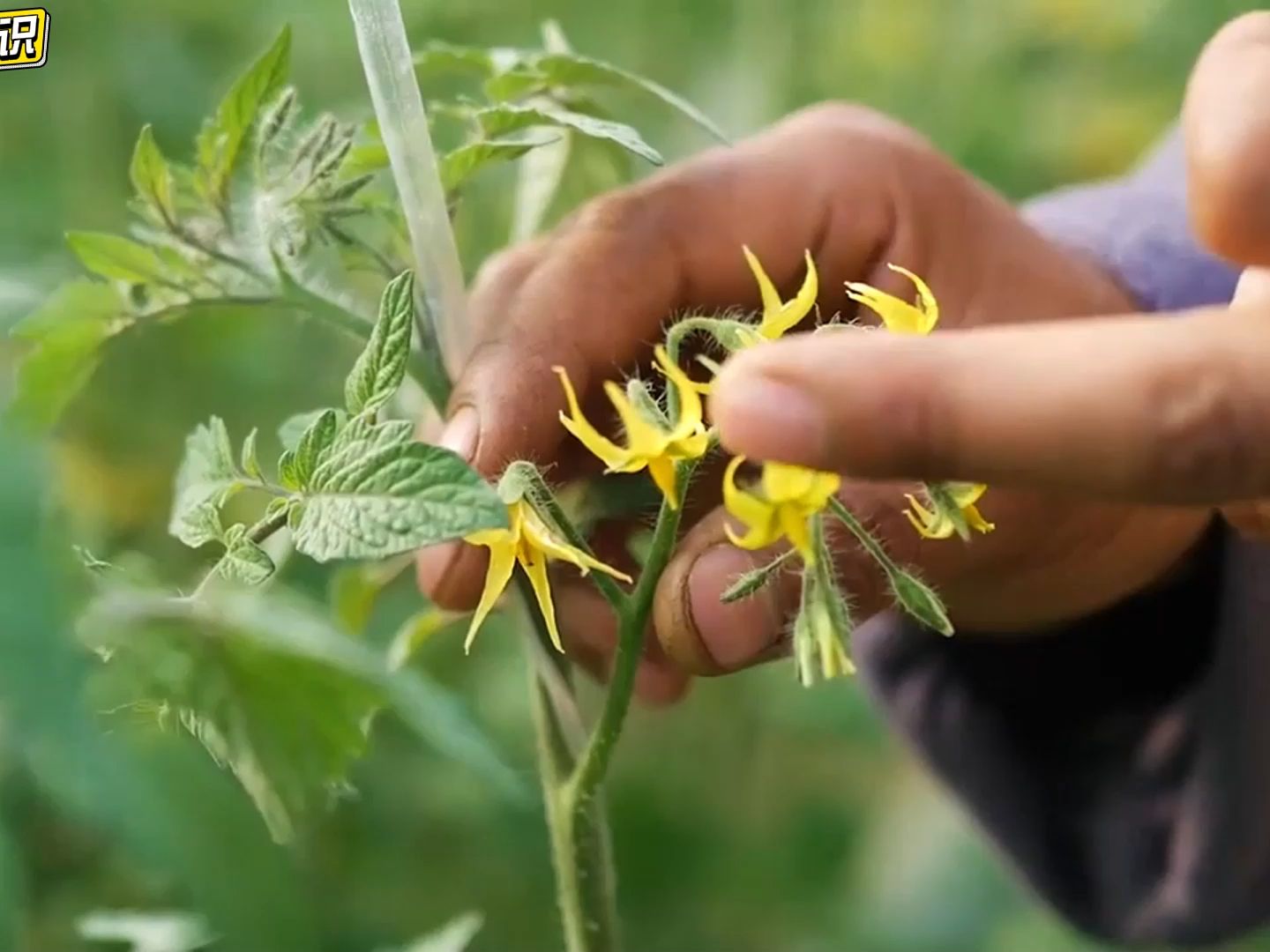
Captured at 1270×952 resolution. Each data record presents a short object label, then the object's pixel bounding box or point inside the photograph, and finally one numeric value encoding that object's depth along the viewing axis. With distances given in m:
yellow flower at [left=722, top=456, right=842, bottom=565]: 0.25
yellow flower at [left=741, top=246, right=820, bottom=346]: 0.28
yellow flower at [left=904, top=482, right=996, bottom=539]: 0.29
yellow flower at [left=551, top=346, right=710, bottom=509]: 0.27
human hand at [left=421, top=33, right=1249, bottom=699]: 0.39
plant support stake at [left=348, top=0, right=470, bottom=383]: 0.35
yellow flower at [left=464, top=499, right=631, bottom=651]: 0.29
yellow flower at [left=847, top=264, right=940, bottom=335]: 0.28
